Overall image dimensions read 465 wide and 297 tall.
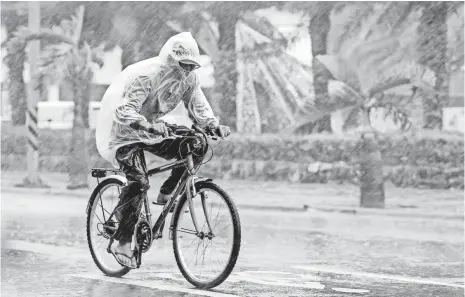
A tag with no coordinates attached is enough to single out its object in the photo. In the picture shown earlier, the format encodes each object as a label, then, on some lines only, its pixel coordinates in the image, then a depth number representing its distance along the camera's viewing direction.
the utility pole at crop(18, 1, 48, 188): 21.36
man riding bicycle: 6.98
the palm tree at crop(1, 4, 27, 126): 22.57
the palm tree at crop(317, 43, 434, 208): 17.17
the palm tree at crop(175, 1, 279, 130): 24.62
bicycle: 6.93
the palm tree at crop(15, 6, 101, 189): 21.44
